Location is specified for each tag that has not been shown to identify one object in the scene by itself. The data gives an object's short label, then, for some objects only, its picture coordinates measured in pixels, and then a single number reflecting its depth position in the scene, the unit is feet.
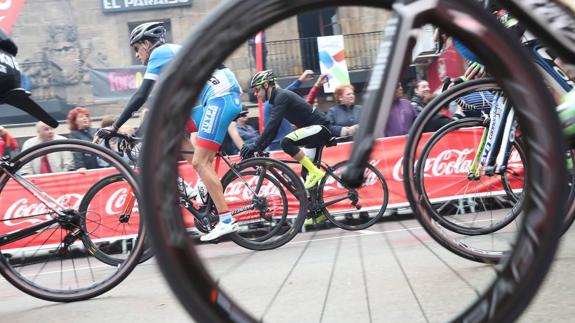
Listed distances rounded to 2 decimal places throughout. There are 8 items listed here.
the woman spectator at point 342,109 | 23.30
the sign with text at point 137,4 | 61.16
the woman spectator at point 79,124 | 22.02
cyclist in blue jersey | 13.67
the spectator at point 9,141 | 19.72
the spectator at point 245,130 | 26.40
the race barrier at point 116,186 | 9.77
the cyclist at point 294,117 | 20.31
